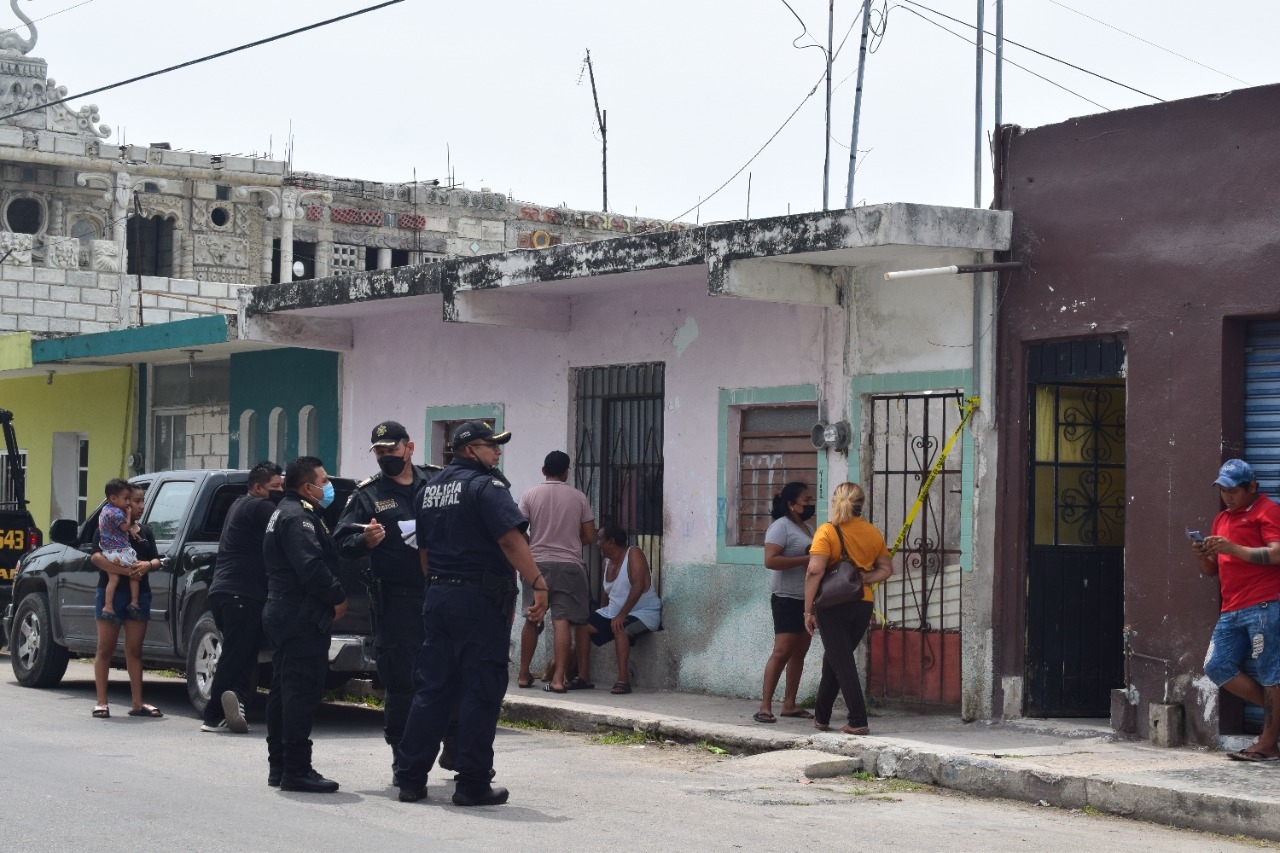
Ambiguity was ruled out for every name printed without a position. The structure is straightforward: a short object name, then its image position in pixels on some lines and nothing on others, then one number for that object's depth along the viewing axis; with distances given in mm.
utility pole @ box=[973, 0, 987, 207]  11602
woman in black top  11875
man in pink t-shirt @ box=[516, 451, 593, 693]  13188
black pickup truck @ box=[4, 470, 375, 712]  11541
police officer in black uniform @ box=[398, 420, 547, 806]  8242
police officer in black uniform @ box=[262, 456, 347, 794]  8641
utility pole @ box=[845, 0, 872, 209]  13695
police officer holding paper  8859
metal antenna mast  32022
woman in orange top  10648
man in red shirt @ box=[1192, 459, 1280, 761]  9422
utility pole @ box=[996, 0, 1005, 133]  11586
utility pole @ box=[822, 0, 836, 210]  14102
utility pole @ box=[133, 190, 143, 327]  38375
